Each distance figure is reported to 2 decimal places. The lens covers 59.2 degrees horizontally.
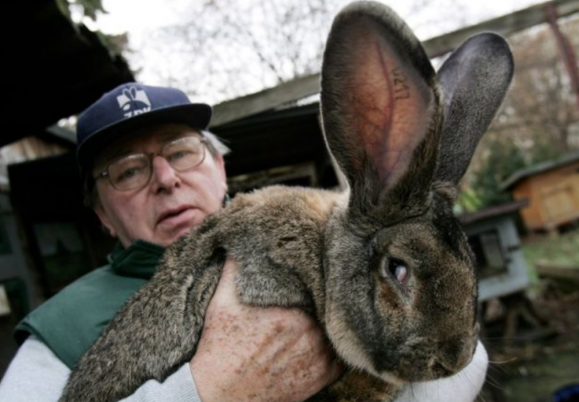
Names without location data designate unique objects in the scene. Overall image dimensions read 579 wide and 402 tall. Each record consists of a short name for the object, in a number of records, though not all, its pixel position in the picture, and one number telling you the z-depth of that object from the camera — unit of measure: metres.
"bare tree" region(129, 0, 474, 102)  7.47
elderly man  0.45
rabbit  0.38
